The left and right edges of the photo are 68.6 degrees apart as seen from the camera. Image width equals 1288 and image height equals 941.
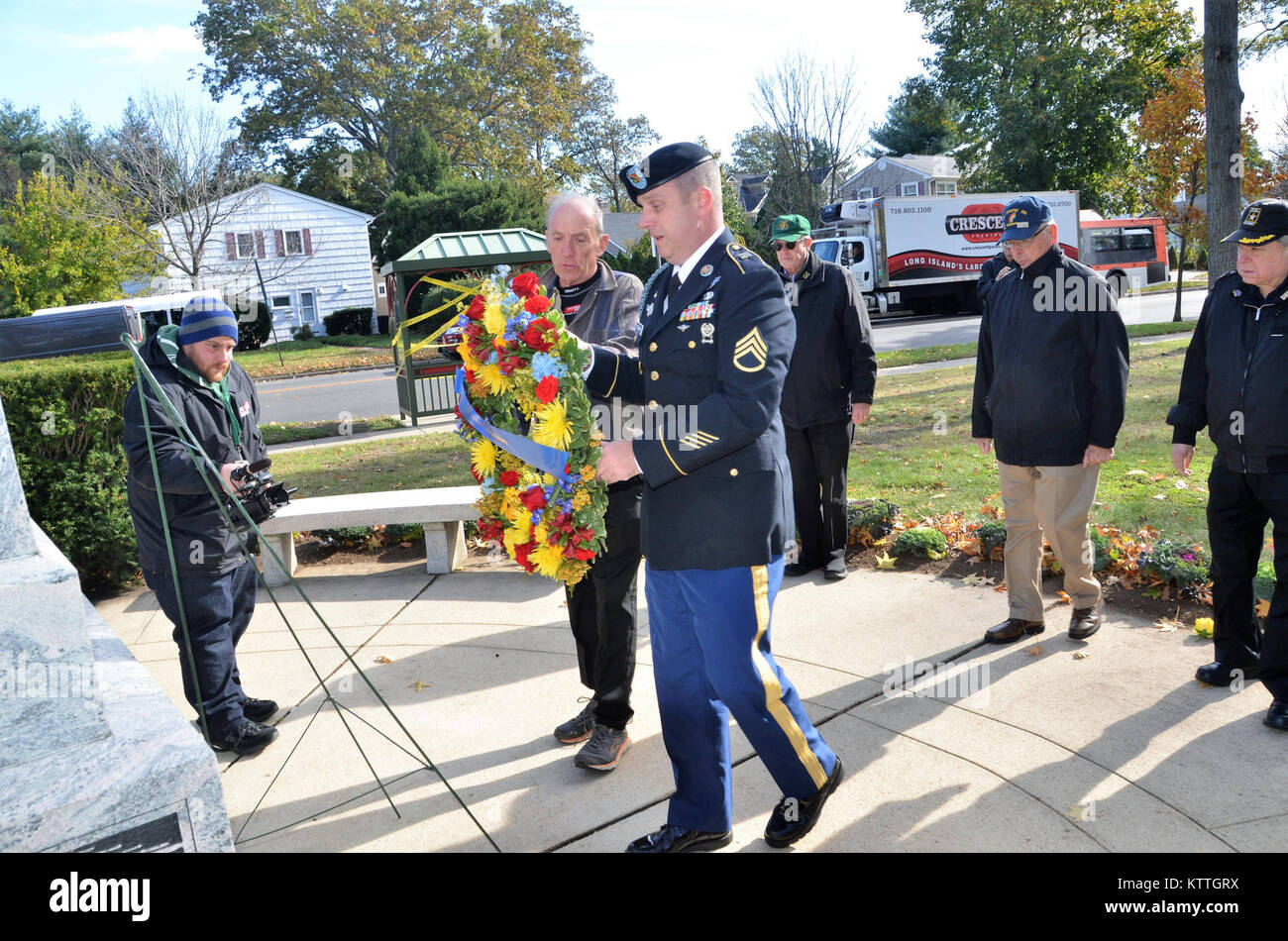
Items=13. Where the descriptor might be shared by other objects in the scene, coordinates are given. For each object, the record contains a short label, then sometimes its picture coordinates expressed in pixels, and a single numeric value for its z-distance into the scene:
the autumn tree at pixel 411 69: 41.31
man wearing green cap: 6.09
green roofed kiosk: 13.86
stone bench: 6.59
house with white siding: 35.38
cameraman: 4.00
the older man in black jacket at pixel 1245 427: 3.91
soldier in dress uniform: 2.99
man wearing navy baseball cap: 4.59
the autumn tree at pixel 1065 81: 37.19
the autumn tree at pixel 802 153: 34.94
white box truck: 30.86
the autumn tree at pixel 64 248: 25.45
